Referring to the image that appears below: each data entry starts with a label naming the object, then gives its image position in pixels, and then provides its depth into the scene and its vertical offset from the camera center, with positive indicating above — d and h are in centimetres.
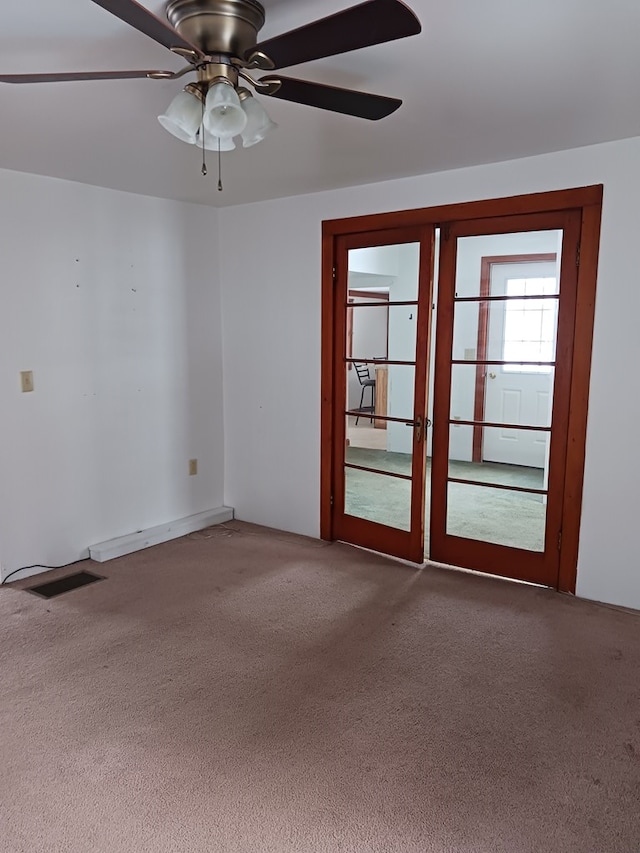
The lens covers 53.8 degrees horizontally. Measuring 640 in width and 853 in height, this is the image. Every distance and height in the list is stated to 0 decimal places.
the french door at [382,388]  371 -31
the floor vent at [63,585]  344 -138
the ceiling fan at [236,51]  143 +71
